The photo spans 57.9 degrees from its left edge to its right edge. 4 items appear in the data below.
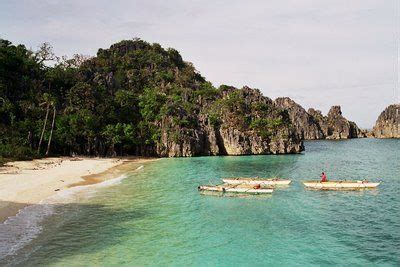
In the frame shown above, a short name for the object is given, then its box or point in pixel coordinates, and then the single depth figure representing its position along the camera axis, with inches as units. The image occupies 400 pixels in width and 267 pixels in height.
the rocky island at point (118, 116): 3075.8
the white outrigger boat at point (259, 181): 1766.1
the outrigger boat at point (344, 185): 1662.2
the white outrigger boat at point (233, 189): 1565.5
